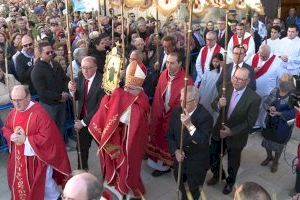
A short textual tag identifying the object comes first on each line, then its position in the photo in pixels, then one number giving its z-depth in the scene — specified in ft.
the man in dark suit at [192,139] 14.03
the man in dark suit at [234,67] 18.47
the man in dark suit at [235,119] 15.58
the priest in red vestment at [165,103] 18.01
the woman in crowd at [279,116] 17.62
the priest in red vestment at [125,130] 15.46
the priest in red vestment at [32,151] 14.58
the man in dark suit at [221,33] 30.22
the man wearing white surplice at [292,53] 26.30
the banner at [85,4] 25.40
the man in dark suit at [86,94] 17.16
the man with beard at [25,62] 21.80
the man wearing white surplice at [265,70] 22.12
